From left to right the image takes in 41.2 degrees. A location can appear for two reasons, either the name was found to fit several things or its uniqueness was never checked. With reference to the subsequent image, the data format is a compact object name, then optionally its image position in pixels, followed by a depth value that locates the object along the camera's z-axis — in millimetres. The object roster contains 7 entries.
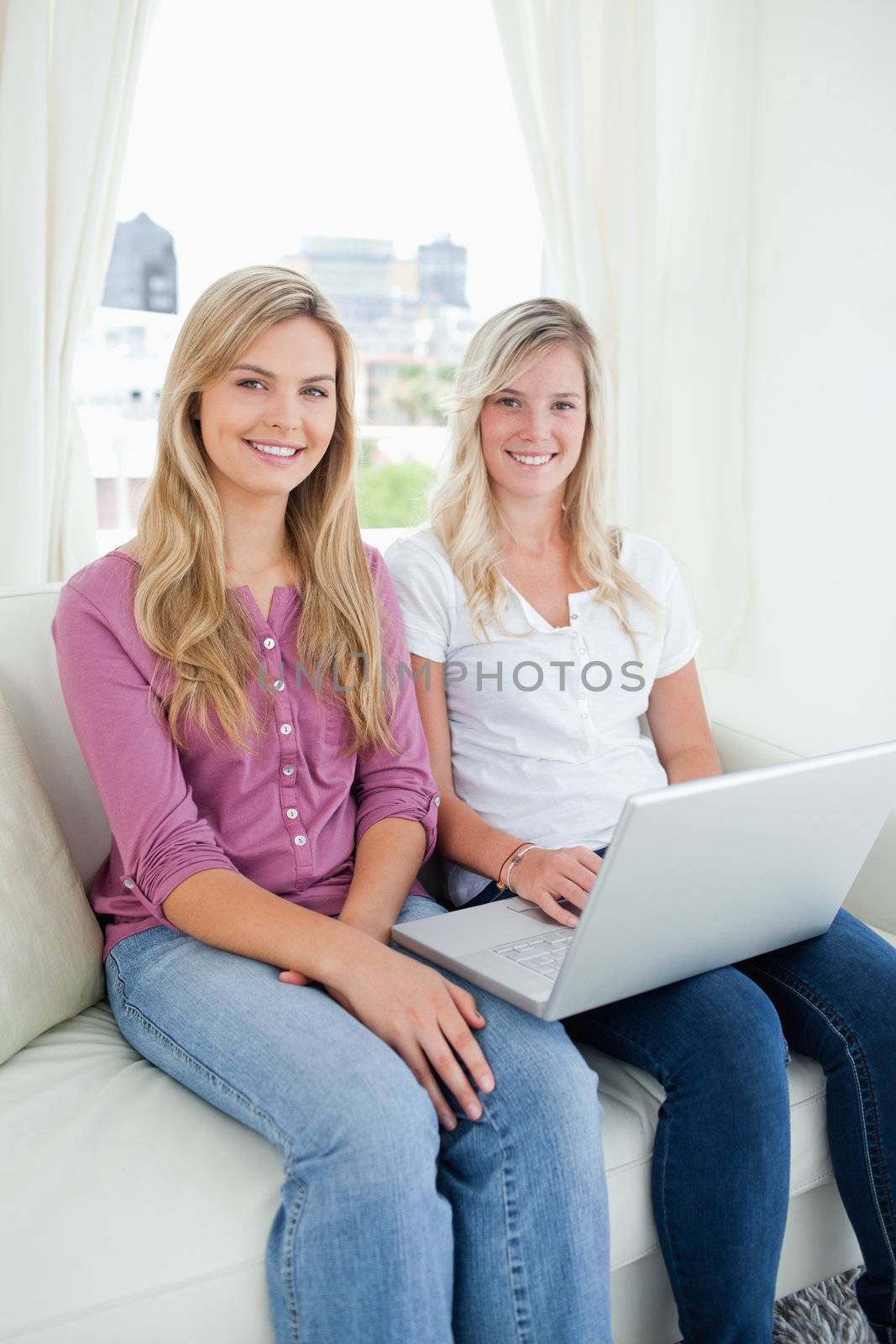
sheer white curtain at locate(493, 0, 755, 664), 2699
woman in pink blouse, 1015
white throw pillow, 1250
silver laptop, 1007
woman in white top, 1187
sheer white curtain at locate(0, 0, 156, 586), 2096
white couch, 976
